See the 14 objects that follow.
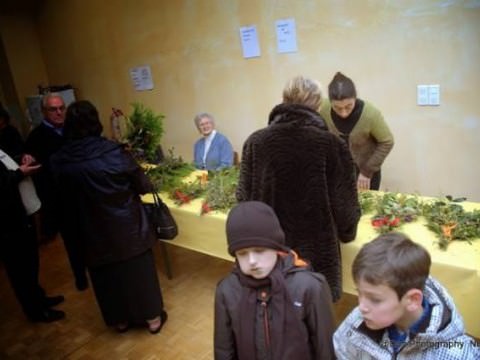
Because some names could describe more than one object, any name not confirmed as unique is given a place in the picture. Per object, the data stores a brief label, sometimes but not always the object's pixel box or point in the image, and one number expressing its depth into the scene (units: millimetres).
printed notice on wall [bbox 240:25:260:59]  4016
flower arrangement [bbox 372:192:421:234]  2125
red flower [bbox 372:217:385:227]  2143
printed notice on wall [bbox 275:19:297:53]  3744
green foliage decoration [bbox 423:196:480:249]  1913
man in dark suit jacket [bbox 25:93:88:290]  3186
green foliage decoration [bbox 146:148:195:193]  3230
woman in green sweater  2718
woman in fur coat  1885
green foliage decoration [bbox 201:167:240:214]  2719
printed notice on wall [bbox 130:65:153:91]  5141
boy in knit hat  1453
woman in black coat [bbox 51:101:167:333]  2391
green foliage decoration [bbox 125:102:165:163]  2947
